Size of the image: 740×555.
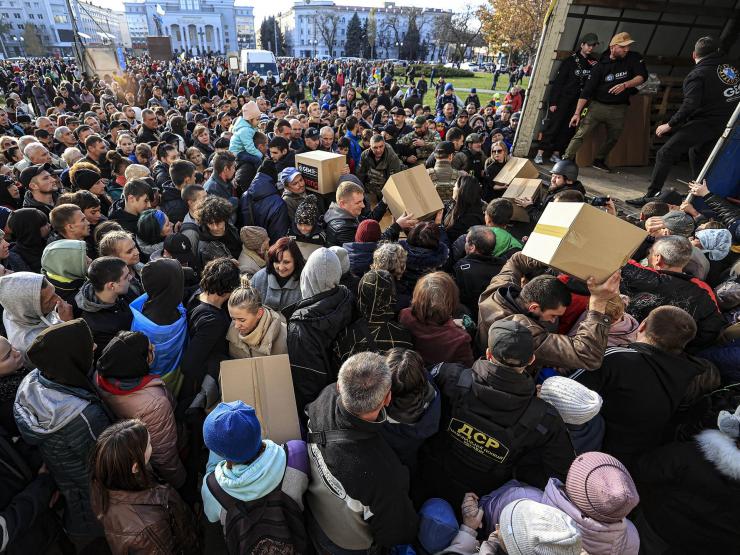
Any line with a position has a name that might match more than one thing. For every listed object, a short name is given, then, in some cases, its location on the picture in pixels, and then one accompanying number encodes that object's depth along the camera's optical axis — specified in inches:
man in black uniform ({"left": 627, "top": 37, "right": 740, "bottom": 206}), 208.8
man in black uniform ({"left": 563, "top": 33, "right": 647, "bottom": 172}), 252.8
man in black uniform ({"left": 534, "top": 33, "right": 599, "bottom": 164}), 269.7
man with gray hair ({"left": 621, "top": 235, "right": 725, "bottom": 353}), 108.5
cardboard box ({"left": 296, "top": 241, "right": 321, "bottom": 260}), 148.0
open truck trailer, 272.4
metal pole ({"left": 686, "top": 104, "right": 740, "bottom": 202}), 191.3
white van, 1115.9
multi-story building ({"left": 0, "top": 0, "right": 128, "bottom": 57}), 2925.7
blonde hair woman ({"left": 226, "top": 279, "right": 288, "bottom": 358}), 94.3
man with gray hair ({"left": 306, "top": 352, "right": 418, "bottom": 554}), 65.8
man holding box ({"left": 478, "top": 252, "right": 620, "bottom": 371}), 90.0
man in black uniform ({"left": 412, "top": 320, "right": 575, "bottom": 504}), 74.0
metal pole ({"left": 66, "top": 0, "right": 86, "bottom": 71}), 565.6
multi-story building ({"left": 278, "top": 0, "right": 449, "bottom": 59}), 3607.3
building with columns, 3917.3
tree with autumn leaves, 890.1
